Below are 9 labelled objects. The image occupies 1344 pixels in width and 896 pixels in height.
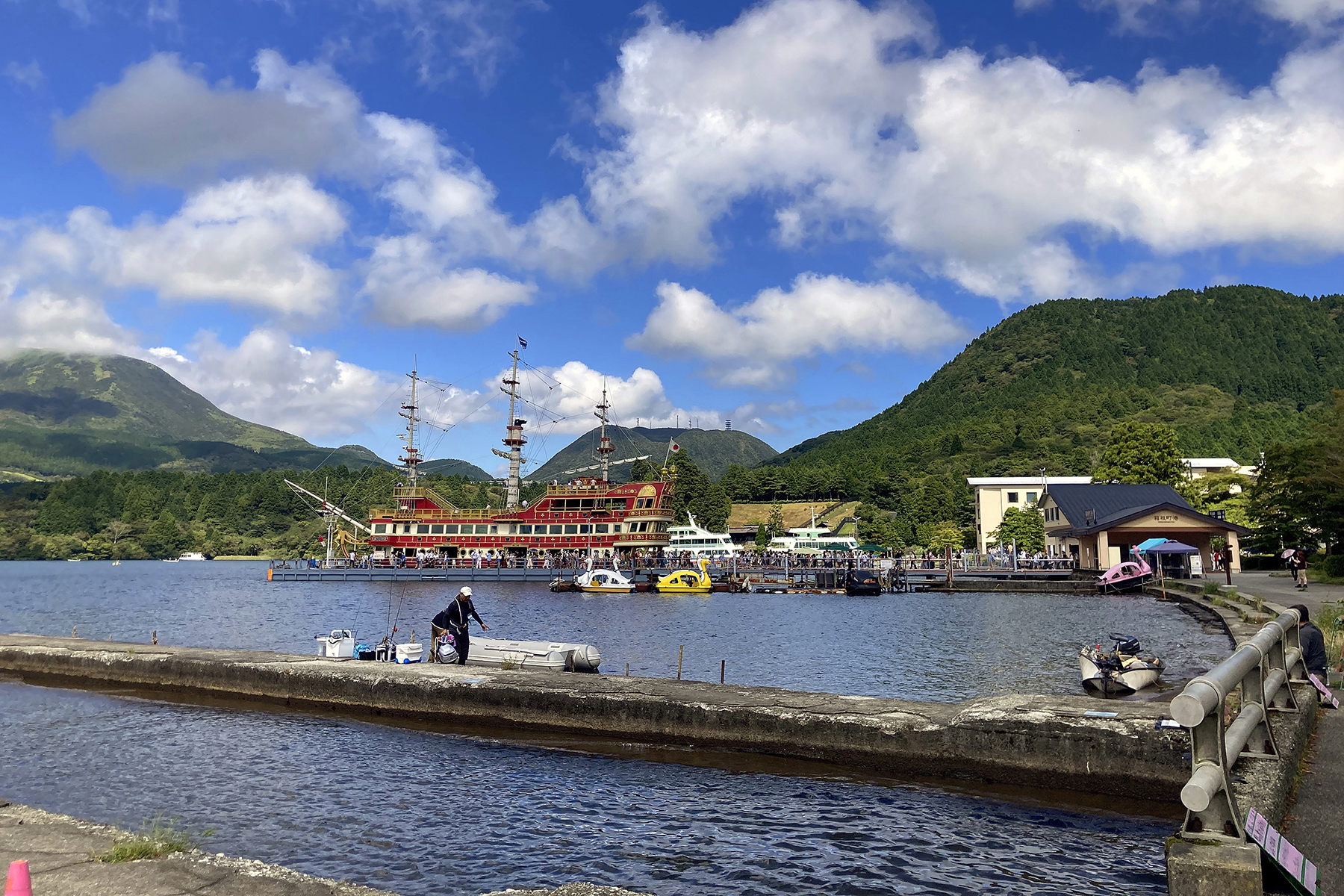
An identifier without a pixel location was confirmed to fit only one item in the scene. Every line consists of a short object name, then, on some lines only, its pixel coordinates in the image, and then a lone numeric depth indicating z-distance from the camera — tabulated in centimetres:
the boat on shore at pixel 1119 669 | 1655
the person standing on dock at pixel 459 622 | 1647
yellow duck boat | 6125
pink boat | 4806
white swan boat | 6019
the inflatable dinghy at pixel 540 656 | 1714
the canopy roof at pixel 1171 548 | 4759
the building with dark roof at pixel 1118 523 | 5175
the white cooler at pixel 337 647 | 1877
